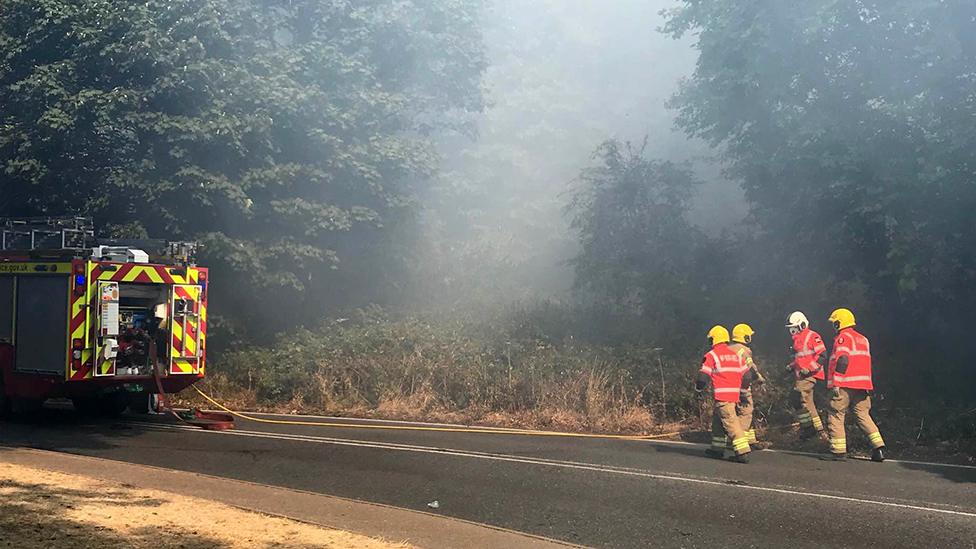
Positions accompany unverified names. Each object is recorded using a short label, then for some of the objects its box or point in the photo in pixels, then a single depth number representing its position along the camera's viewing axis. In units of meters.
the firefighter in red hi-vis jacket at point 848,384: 9.49
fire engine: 10.99
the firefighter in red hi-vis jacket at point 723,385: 9.29
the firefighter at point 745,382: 9.79
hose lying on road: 11.41
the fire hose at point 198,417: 11.59
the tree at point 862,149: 11.52
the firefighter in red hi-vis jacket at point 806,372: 10.50
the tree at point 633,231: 17.86
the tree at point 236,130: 15.40
